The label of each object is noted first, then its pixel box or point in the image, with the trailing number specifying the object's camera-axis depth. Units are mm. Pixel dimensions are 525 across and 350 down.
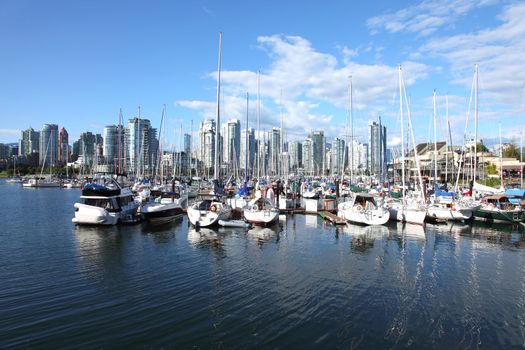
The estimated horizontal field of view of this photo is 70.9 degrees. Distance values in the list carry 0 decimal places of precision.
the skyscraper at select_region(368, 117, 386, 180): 79012
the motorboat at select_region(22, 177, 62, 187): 130625
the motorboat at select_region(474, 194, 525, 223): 41125
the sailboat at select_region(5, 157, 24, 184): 158525
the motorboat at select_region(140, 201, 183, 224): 40453
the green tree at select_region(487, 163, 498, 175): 105606
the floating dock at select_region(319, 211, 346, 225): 39459
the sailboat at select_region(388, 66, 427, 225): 38719
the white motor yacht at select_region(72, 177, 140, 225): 35406
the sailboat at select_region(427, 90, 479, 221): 41938
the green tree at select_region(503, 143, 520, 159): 125831
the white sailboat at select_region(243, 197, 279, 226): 37969
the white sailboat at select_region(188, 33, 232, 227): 34938
